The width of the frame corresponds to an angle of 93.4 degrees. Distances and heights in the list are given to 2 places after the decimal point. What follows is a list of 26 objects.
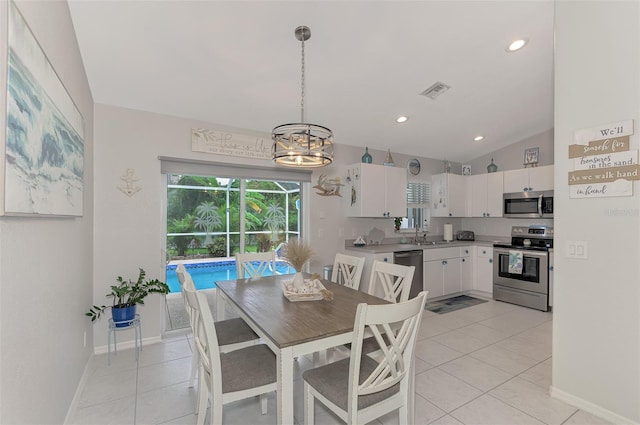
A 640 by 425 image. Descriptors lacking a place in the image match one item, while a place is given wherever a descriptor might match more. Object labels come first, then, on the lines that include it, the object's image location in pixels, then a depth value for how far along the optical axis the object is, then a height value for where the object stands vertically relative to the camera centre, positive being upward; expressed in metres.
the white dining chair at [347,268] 2.79 -0.55
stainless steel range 4.31 -0.83
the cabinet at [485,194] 5.21 +0.33
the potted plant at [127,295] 2.80 -0.83
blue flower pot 2.79 -0.97
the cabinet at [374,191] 4.47 +0.34
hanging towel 4.53 -0.74
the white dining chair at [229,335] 2.04 -0.94
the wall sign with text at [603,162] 1.95 +0.34
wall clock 5.47 +0.84
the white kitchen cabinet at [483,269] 4.98 -0.94
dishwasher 4.39 -0.72
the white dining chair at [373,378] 1.39 -0.89
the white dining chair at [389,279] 2.27 -0.53
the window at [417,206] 5.62 +0.12
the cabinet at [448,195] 5.48 +0.32
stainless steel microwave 4.59 +0.14
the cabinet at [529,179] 4.62 +0.54
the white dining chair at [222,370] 1.57 -0.93
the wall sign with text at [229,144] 3.47 +0.83
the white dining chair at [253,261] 3.15 -0.54
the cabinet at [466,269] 5.15 -0.97
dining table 1.45 -0.63
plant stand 2.80 -1.08
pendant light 2.13 +0.49
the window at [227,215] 3.76 -0.04
